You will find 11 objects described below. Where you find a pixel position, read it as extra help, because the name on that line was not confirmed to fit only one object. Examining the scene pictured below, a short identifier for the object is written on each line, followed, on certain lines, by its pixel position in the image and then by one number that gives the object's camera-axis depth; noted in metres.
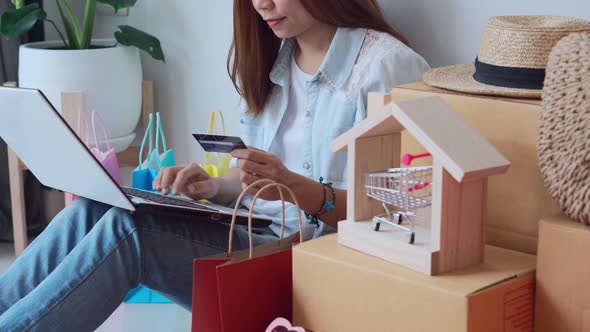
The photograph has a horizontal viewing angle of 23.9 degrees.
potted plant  3.45
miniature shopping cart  2.03
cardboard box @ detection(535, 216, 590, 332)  1.92
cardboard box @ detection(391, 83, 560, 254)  2.05
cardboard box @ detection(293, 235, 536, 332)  1.93
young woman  2.40
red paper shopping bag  2.13
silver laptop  2.38
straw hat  2.08
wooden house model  1.95
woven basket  1.90
